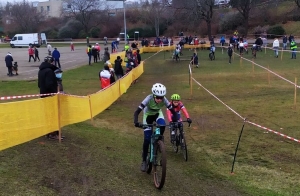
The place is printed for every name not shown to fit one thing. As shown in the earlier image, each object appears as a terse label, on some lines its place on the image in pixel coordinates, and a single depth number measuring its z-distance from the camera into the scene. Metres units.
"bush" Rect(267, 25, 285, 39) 58.47
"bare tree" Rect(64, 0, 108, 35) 84.06
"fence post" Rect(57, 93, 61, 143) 9.06
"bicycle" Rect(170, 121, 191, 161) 8.67
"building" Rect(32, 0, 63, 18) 131.12
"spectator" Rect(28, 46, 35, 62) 36.22
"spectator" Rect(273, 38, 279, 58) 35.34
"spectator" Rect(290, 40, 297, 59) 34.50
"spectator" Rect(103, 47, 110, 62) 31.94
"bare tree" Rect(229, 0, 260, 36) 60.12
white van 67.62
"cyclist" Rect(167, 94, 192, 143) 9.02
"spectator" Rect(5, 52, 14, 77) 25.66
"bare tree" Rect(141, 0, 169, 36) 75.62
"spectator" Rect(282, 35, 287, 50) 40.62
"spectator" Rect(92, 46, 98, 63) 35.21
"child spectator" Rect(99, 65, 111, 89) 16.38
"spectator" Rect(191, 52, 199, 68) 30.34
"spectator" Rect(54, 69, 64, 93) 16.06
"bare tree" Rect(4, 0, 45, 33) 93.12
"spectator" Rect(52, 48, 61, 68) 30.23
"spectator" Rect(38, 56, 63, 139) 9.34
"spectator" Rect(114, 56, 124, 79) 20.83
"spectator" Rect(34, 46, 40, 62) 36.28
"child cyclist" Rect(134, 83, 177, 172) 7.23
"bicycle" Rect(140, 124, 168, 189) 6.55
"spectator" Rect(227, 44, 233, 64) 33.05
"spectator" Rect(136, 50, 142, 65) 29.34
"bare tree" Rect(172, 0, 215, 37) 61.97
